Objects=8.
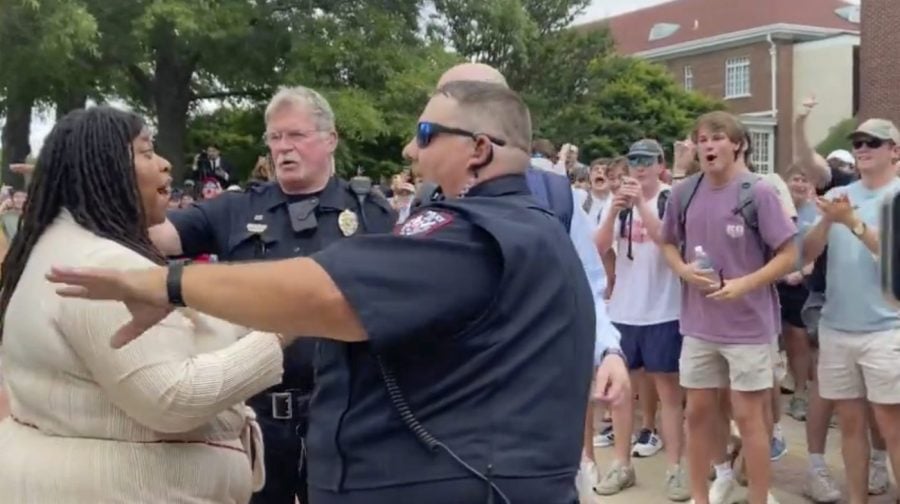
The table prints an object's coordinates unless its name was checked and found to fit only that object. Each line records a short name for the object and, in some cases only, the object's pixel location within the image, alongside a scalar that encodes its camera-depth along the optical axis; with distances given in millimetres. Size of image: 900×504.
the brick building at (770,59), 45781
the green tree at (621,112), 40062
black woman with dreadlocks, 2697
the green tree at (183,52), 21375
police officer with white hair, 4098
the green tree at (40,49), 20203
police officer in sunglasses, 2158
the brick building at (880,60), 27938
